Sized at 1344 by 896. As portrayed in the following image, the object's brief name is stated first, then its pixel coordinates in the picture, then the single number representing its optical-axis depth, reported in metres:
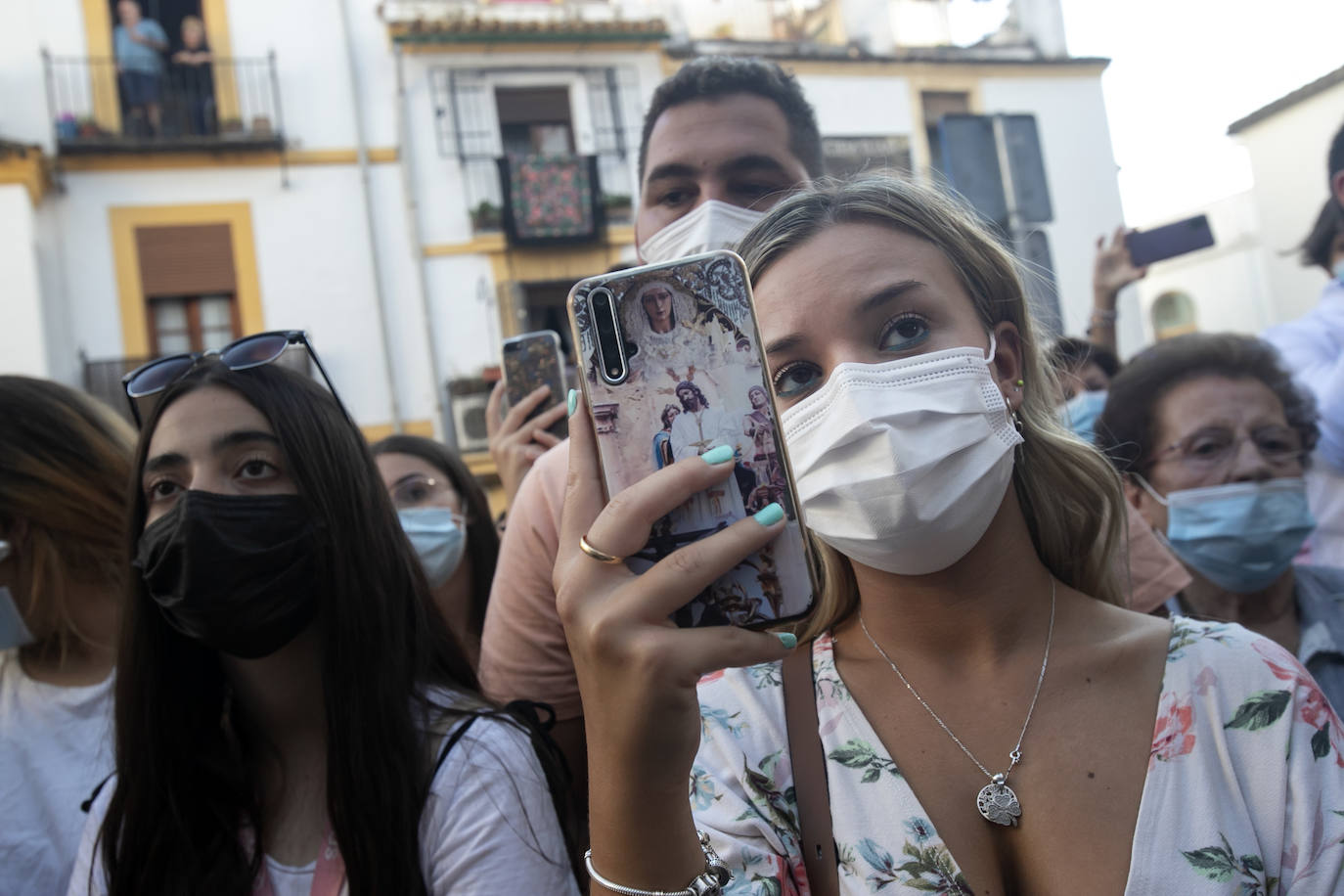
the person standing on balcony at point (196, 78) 14.59
